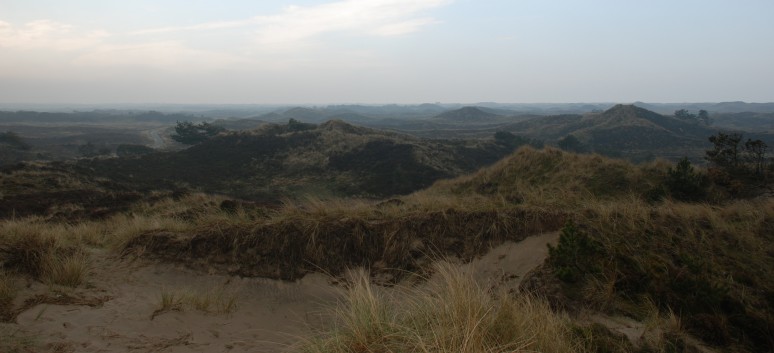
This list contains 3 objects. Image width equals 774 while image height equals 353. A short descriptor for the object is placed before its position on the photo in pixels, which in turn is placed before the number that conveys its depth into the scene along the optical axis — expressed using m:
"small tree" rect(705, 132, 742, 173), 16.86
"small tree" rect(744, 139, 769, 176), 15.37
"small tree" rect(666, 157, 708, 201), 13.54
